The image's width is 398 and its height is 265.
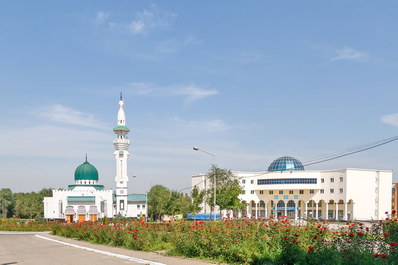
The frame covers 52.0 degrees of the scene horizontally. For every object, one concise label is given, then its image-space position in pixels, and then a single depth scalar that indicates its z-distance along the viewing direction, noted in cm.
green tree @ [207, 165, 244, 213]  5178
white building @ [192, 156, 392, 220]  7494
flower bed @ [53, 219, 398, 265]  938
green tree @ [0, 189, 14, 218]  9158
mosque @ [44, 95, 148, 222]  7038
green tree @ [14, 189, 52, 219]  8138
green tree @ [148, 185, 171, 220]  6282
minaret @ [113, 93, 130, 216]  7200
